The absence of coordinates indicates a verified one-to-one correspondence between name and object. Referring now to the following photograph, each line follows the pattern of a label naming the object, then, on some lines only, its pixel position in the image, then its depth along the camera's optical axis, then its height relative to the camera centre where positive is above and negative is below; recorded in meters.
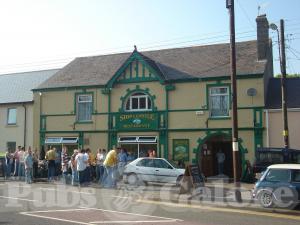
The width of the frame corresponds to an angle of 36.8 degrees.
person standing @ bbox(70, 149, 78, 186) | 20.46 -0.55
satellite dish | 23.91 +3.56
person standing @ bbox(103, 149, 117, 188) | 19.53 -0.36
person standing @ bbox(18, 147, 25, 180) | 24.02 -0.27
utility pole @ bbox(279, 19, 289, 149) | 20.63 +3.14
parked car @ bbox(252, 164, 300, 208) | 13.69 -0.85
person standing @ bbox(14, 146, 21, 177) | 24.35 -0.13
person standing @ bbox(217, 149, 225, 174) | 24.88 -0.03
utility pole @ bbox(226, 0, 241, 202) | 15.91 +2.26
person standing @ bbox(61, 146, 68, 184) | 21.91 -0.25
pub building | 24.55 +3.28
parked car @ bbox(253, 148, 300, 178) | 19.51 +0.10
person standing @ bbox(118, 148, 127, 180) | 20.85 -0.06
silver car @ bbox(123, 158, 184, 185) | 20.39 -0.52
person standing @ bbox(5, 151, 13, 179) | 24.52 -0.22
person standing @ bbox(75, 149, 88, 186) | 19.91 -0.14
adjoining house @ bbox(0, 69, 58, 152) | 31.78 +3.19
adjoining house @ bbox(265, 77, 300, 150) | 23.53 +1.83
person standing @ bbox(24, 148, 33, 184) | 21.56 -0.33
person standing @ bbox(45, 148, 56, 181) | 22.30 -0.10
